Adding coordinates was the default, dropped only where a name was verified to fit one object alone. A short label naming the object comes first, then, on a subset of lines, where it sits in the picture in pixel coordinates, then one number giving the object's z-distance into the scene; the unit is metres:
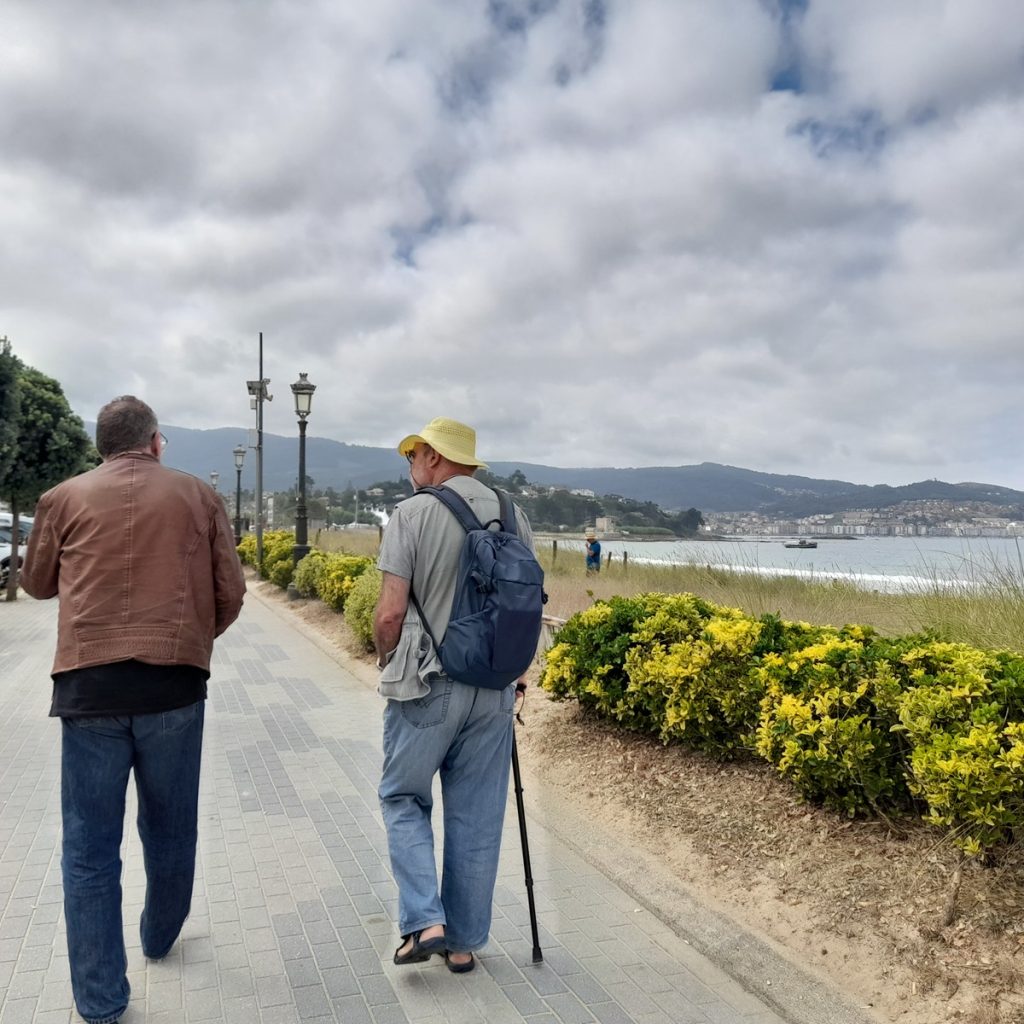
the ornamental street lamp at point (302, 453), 20.03
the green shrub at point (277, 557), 21.45
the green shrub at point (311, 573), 17.09
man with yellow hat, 3.20
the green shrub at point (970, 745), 3.29
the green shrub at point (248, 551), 30.06
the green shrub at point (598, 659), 5.95
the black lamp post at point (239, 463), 39.66
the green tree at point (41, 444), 21.91
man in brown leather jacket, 2.91
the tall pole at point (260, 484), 24.33
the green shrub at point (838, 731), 4.00
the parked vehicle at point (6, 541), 22.21
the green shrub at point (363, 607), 10.95
